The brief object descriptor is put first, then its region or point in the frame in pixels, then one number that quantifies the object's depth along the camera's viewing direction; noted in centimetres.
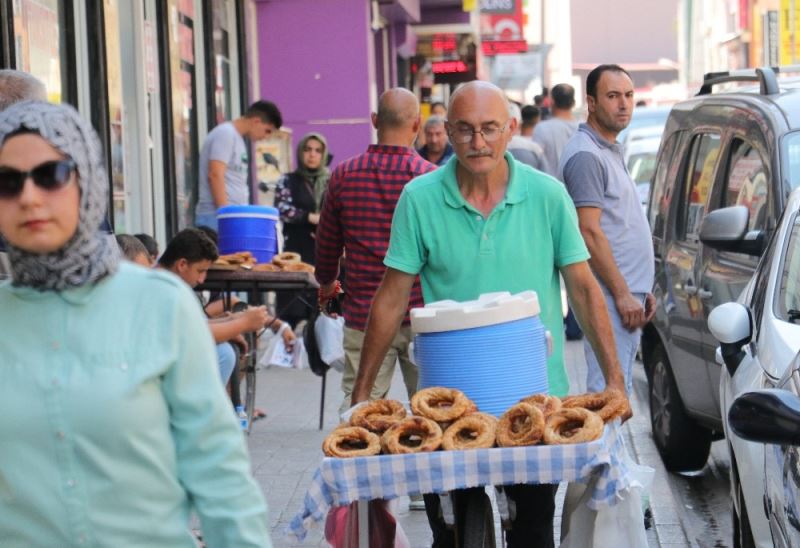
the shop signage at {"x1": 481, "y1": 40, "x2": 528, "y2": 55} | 3472
